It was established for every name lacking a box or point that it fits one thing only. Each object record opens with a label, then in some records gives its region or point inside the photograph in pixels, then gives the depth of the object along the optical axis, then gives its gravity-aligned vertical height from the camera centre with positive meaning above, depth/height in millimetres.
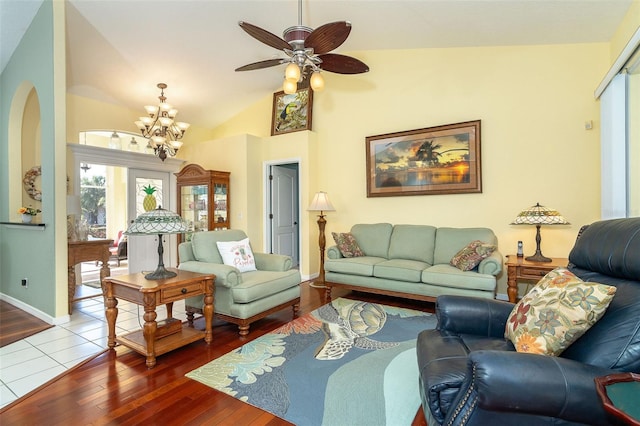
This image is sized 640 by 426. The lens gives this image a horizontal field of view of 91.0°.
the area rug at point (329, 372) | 1875 -1185
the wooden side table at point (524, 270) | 3217 -661
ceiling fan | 2469 +1389
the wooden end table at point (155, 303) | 2410 -757
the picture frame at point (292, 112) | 5496 +1757
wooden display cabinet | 5481 +240
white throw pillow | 3428 -492
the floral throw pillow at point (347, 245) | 4465 -514
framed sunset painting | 4184 +674
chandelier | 4371 +1195
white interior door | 5913 -5
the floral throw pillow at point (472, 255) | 3484 -531
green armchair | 2953 -721
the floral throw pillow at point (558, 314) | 1312 -482
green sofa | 3430 -702
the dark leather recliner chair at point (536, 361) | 1095 -625
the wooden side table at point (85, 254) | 3789 -538
